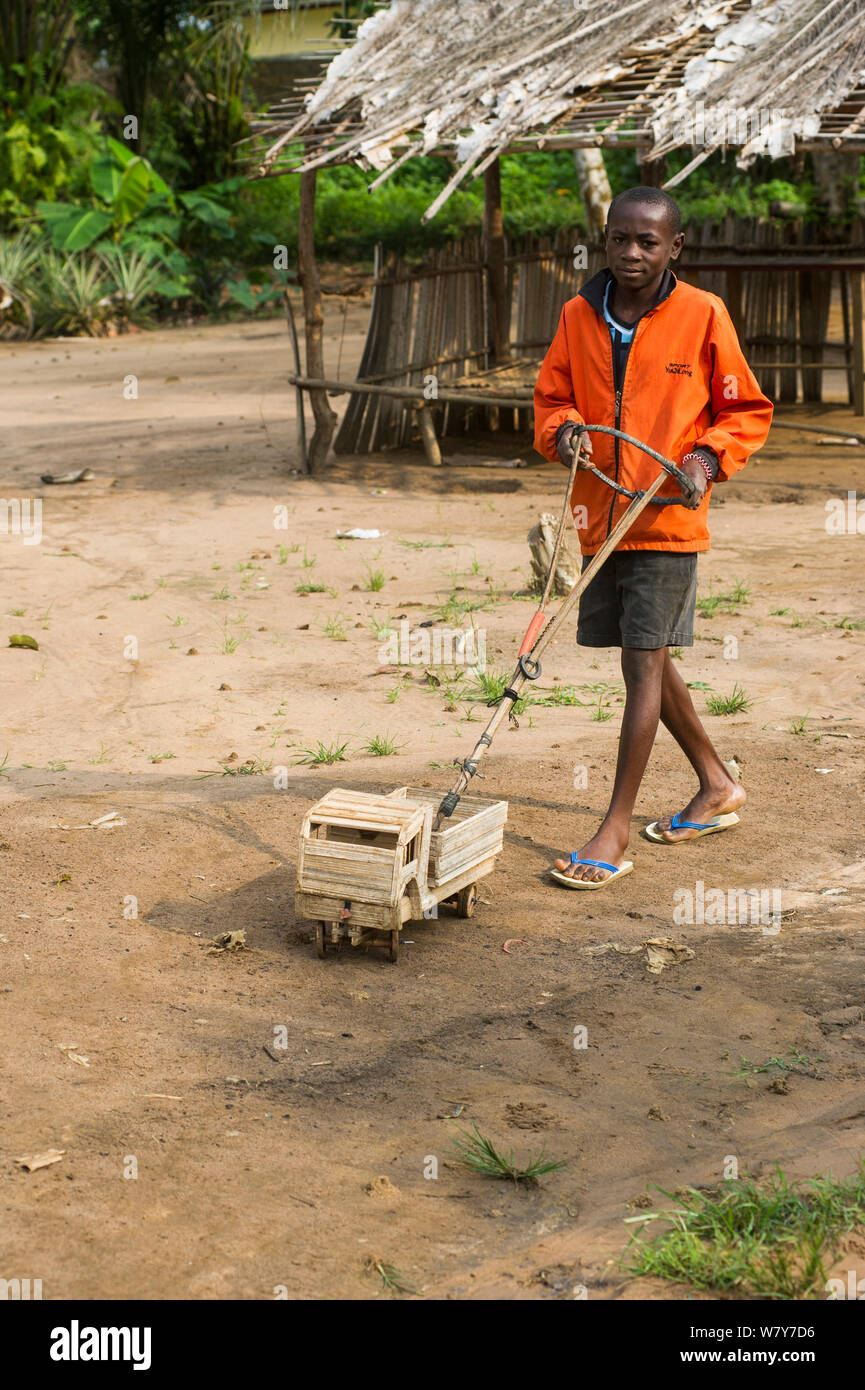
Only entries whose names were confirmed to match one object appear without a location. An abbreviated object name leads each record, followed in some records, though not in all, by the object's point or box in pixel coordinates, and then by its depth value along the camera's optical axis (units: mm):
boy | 3965
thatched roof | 8789
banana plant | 18609
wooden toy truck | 3656
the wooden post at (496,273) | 12461
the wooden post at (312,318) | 10398
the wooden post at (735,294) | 12203
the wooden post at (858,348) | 11367
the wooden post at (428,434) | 11078
